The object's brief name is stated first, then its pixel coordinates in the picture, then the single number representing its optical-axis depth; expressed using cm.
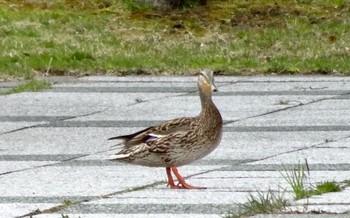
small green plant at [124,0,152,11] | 3748
